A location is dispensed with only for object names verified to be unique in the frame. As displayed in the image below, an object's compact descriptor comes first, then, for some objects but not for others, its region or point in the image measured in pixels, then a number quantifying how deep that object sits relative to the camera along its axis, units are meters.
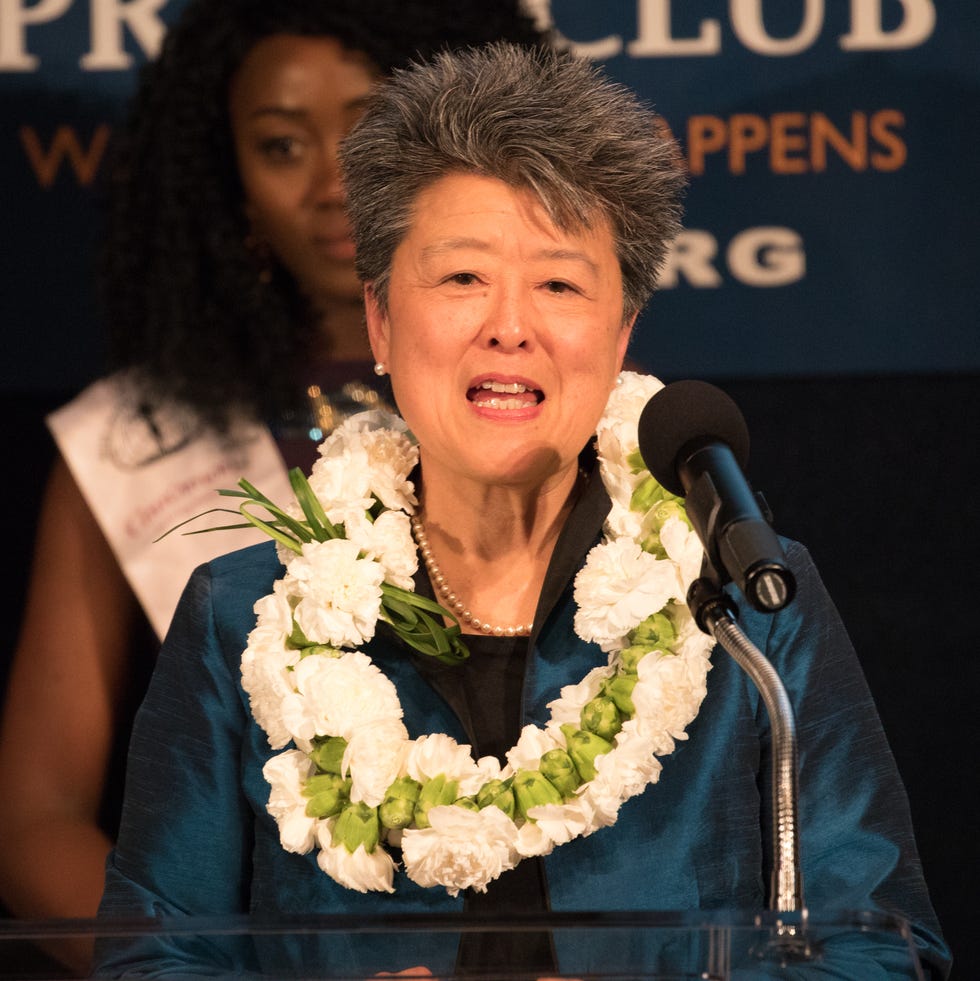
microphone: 5.49
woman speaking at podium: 5.80
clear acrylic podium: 5.51
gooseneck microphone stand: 5.52
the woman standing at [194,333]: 6.43
